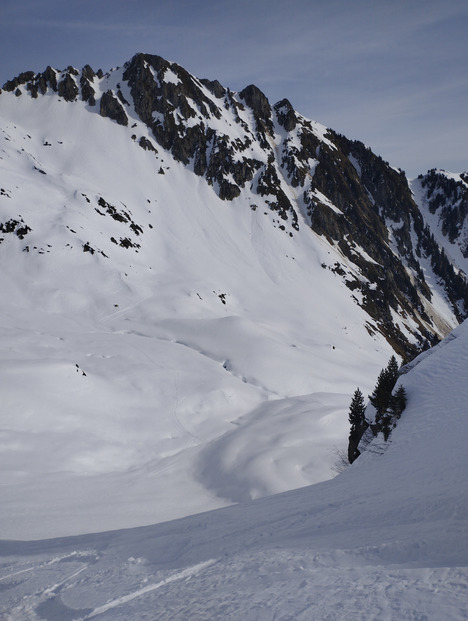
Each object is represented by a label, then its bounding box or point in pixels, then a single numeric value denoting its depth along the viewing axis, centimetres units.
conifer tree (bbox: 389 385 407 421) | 2009
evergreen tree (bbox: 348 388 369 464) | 2205
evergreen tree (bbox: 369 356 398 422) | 2056
